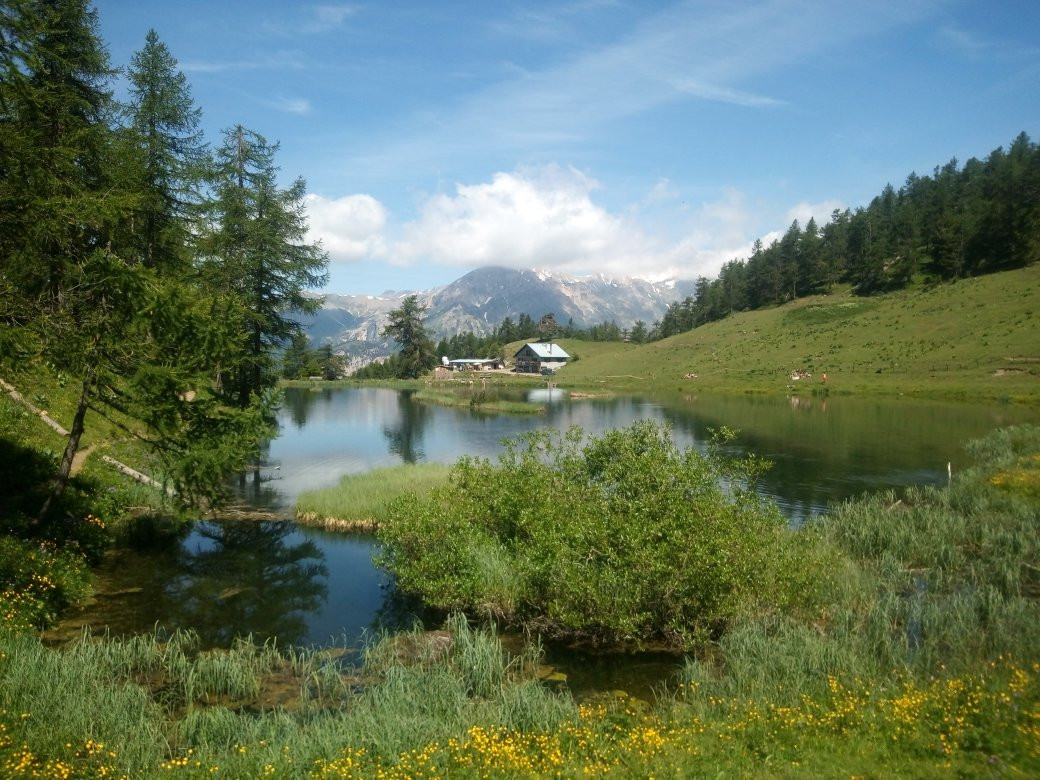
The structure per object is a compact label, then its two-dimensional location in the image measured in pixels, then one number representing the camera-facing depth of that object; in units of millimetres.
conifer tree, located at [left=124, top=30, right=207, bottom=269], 31156
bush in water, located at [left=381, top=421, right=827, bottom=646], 14148
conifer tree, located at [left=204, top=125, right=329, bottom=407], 34781
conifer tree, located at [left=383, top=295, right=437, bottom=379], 137125
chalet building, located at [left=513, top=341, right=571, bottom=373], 160375
